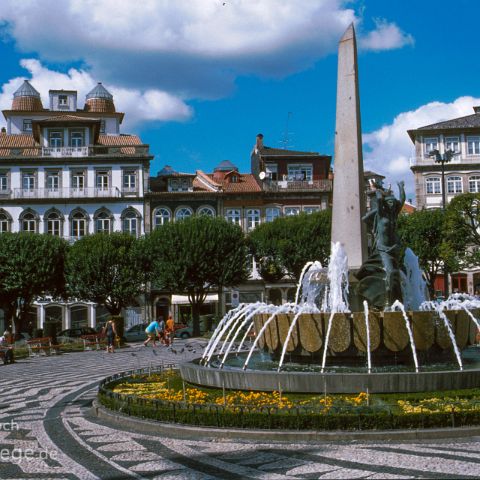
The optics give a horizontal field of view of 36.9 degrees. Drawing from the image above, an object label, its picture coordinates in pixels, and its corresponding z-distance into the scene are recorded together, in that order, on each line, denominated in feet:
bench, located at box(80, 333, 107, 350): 119.24
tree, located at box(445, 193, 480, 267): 139.44
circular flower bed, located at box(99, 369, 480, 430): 32.76
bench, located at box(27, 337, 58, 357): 107.86
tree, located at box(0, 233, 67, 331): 142.82
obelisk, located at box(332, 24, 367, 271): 54.39
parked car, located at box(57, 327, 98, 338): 140.15
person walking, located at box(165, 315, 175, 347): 118.93
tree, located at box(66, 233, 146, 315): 144.66
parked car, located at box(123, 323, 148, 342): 147.15
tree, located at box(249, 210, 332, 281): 155.22
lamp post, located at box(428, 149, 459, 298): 132.65
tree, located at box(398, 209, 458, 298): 158.30
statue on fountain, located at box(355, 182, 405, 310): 50.55
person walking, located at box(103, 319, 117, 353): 108.37
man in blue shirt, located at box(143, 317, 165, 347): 114.62
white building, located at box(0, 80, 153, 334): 178.40
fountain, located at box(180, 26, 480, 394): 39.45
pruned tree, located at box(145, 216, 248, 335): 147.84
